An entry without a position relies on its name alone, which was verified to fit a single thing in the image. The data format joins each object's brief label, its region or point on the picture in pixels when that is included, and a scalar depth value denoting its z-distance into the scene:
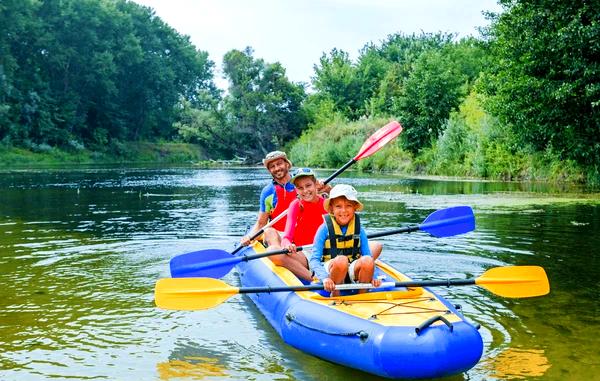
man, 6.58
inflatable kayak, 3.73
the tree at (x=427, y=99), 27.58
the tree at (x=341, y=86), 48.09
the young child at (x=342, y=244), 4.65
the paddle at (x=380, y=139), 8.46
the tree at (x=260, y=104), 48.34
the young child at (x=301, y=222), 5.55
